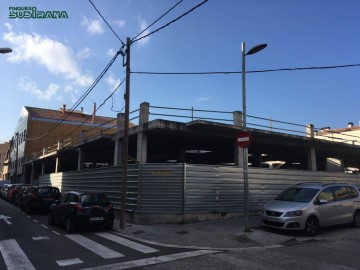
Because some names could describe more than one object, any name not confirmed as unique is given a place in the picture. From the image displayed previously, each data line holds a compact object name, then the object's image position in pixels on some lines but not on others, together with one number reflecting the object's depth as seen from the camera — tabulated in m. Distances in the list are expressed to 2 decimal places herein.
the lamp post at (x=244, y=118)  11.62
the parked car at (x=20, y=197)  22.63
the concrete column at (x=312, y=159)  22.03
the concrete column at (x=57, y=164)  34.39
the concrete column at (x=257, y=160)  27.19
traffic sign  11.76
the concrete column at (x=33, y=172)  47.04
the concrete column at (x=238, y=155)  17.59
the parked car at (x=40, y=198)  19.50
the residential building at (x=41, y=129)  50.56
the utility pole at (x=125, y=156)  13.29
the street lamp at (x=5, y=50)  15.00
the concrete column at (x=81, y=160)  25.96
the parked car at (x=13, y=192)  28.77
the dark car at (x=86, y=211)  12.11
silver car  10.85
